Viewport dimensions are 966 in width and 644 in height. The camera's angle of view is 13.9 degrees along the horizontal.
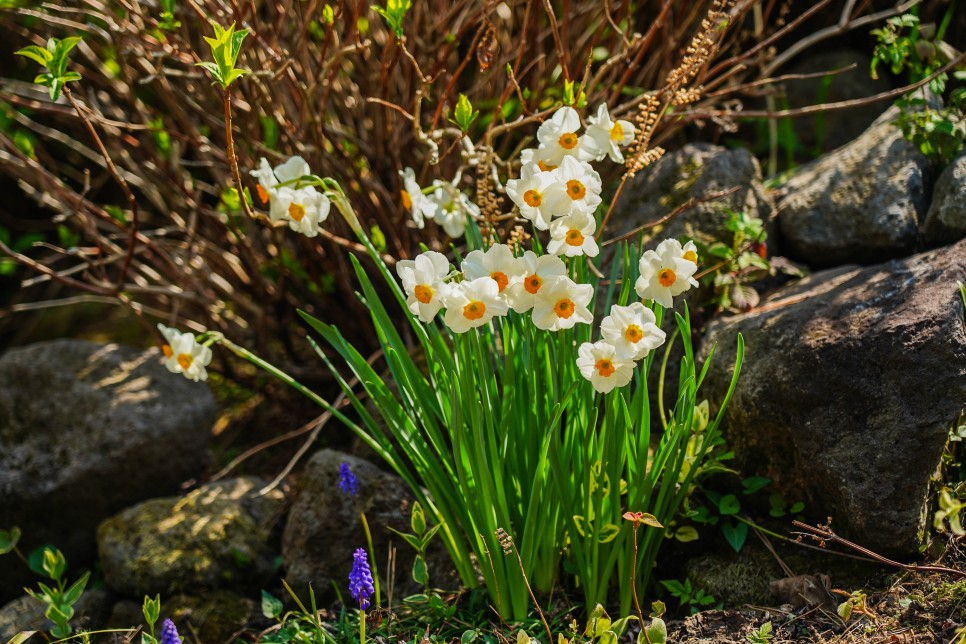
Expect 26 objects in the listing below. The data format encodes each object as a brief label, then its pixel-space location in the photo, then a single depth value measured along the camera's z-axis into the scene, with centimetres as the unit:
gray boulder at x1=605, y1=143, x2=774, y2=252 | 288
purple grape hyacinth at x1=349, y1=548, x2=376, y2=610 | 262
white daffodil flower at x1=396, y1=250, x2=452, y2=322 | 257
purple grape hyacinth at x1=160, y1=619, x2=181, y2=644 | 261
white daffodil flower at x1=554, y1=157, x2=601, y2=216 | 258
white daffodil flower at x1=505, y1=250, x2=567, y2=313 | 256
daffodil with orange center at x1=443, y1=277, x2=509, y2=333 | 255
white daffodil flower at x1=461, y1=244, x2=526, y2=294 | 256
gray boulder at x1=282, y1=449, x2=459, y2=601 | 281
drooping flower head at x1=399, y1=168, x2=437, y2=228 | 272
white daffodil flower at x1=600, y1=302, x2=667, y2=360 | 255
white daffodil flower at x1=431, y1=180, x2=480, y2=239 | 273
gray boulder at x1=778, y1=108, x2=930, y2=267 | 283
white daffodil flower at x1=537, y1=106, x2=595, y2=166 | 262
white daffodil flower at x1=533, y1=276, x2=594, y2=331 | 256
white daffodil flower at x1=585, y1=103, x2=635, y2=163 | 264
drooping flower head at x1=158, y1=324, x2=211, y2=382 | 269
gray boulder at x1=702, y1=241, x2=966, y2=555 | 264
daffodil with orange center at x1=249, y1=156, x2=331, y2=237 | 264
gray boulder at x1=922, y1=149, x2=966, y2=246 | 278
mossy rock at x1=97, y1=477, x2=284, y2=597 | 283
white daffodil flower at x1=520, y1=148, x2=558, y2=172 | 262
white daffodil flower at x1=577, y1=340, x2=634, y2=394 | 256
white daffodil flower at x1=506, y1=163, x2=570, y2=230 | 257
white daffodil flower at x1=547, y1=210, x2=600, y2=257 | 258
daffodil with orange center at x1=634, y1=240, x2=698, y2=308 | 258
